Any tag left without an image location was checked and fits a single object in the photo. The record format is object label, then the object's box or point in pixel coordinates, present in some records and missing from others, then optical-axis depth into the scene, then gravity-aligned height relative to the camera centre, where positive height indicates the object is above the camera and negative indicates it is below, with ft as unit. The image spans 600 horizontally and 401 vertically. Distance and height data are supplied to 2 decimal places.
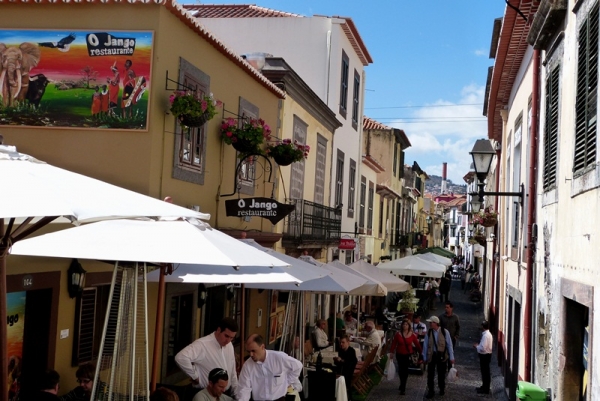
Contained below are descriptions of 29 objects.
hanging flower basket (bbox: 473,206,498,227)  65.00 +2.90
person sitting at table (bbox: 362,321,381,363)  55.42 -6.86
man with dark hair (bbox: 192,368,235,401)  23.86 -4.57
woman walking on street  50.67 -6.76
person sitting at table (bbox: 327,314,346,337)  64.08 -6.65
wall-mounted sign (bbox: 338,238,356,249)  77.28 +0.29
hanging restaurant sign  40.98 +1.86
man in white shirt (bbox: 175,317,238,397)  26.68 -4.09
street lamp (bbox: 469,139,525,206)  42.78 +5.26
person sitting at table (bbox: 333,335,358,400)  43.61 -6.62
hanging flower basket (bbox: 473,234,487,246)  92.53 +1.69
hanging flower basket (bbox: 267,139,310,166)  48.85 +5.87
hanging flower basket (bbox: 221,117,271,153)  42.37 +5.90
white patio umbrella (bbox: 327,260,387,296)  52.17 -2.69
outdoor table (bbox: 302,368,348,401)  37.42 -7.02
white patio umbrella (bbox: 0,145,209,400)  14.23 +0.73
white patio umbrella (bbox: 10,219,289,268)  19.38 -0.20
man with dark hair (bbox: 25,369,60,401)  22.08 -4.57
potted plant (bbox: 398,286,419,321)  85.97 -6.24
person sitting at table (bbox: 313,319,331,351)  53.31 -6.48
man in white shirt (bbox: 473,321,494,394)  49.64 -6.81
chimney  359.50 +37.74
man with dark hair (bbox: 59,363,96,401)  25.43 -5.08
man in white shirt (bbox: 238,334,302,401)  26.53 -4.59
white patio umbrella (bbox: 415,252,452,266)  102.72 -1.13
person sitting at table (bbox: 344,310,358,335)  66.04 -6.71
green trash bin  28.71 -5.22
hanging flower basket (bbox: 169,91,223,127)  33.55 +5.81
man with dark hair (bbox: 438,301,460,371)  55.16 -5.15
